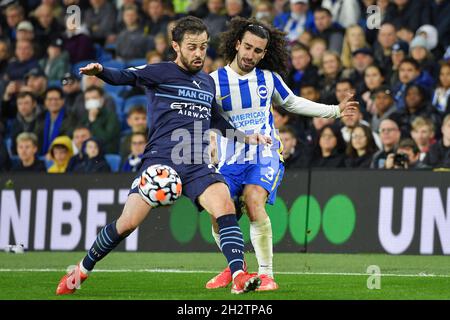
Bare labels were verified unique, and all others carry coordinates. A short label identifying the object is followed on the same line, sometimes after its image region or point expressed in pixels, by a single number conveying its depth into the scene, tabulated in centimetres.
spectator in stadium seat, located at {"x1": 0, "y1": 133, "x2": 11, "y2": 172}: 1773
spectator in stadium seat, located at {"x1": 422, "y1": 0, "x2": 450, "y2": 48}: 1683
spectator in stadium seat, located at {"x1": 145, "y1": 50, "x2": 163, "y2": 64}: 1847
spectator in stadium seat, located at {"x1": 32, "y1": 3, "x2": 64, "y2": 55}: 2133
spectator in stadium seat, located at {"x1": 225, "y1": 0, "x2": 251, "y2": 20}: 1817
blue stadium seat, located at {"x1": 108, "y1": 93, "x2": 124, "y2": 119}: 1839
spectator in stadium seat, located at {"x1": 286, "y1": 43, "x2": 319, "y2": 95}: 1681
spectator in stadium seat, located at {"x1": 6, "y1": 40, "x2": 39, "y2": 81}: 2056
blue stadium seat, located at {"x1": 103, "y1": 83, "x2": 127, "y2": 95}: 1922
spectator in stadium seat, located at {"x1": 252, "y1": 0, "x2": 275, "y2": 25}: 1780
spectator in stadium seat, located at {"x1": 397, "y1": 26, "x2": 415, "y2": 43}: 1673
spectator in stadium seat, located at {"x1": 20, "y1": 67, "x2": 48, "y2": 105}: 1948
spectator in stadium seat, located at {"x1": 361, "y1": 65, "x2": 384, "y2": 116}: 1592
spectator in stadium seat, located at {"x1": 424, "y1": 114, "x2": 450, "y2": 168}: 1429
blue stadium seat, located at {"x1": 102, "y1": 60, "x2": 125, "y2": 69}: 1964
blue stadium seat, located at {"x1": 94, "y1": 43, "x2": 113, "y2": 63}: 2042
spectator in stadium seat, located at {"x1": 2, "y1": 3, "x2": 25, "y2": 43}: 2184
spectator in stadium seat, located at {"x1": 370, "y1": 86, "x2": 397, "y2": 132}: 1561
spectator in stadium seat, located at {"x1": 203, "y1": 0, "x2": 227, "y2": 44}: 1836
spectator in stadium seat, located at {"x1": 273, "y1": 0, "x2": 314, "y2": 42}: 1797
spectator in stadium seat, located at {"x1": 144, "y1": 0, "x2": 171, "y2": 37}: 1983
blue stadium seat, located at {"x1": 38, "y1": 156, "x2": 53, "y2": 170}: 1759
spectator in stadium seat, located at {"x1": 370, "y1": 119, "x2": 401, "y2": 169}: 1482
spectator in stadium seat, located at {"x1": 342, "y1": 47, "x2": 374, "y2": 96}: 1648
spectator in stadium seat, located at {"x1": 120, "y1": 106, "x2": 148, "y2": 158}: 1716
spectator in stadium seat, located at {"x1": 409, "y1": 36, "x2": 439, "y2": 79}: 1602
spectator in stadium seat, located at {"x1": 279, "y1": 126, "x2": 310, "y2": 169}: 1535
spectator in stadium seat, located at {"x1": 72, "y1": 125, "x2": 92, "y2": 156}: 1744
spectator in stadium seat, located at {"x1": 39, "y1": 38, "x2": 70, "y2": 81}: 2033
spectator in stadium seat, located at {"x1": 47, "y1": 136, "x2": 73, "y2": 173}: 1717
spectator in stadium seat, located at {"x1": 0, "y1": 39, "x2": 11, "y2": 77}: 2114
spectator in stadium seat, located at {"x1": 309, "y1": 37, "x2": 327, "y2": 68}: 1727
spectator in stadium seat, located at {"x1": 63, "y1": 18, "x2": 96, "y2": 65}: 2039
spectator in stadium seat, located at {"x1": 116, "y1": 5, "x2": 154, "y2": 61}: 1964
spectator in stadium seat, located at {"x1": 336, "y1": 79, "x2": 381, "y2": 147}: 1533
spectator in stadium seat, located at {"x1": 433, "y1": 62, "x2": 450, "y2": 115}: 1530
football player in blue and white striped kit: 971
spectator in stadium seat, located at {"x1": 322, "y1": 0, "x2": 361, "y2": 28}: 1770
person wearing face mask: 1761
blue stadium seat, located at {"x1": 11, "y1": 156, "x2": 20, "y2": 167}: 1781
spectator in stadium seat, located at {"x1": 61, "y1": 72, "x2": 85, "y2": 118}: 1856
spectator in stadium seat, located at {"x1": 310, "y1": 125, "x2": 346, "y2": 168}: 1521
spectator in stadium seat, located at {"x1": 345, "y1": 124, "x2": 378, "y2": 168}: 1489
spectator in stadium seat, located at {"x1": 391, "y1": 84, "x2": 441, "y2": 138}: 1522
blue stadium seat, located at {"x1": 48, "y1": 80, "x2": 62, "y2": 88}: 1986
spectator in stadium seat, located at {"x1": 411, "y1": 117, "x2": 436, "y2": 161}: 1473
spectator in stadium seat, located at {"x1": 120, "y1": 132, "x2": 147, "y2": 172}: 1644
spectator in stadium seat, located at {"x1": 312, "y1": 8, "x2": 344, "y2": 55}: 1752
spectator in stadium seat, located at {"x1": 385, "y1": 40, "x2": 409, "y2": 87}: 1620
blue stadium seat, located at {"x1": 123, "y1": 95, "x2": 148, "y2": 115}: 1842
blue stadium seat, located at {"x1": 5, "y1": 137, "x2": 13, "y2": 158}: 1848
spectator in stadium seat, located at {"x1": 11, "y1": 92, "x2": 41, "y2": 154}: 1892
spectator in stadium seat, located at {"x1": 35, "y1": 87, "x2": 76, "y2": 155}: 1841
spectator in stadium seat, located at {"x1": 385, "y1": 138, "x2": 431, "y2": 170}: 1438
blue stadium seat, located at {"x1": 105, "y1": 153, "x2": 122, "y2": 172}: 1709
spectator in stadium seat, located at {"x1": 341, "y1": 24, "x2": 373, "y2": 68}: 1692
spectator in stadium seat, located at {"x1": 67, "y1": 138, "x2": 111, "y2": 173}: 1634
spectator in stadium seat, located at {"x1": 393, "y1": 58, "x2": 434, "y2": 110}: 1572
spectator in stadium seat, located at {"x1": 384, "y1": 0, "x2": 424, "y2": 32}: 1708
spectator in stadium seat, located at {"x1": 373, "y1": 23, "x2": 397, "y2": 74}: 1659
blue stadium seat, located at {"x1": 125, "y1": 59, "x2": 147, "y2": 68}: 1947
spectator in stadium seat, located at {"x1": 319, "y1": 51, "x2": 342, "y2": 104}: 1642
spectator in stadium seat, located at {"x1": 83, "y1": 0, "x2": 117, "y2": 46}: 2095
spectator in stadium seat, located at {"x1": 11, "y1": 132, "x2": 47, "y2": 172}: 1727
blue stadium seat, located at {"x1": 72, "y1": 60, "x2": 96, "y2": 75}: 2007
